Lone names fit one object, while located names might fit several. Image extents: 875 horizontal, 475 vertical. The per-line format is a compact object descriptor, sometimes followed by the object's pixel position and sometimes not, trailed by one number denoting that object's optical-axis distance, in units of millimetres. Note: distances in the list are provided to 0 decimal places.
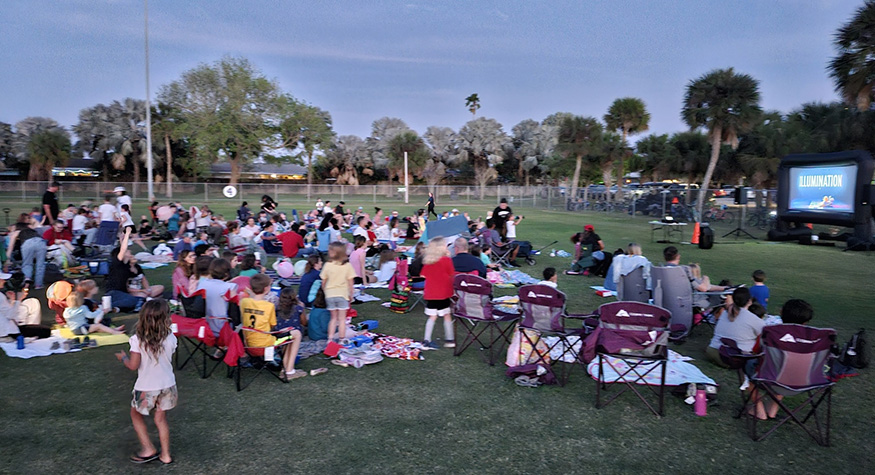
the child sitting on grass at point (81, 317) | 6965
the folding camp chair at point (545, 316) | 5711
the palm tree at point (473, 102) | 72312
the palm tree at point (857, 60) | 20828
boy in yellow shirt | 5305
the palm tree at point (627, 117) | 43562
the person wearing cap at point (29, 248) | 9812
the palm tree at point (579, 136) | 42188
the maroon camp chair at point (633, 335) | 4957
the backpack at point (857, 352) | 5422
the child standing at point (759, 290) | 7449
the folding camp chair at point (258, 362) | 5348
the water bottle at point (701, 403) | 4980
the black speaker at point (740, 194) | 21875
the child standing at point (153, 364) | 3838
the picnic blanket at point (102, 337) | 6977
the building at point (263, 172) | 62959
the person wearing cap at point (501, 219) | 14294
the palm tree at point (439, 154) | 59281
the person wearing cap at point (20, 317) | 6684
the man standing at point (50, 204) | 13492
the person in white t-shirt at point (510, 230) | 14070
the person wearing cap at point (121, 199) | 17281
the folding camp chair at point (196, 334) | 5352
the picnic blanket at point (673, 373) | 5695
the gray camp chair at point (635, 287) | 7844
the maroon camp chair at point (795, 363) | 4238
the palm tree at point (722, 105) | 30109
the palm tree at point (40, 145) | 46219
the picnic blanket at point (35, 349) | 6453
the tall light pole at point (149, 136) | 33594
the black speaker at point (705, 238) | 17125
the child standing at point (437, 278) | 6602
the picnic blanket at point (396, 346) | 6562
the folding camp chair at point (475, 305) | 6375
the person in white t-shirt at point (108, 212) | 15328
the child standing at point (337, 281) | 6648
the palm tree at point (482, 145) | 57344
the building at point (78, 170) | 50531
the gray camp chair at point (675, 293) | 7129
